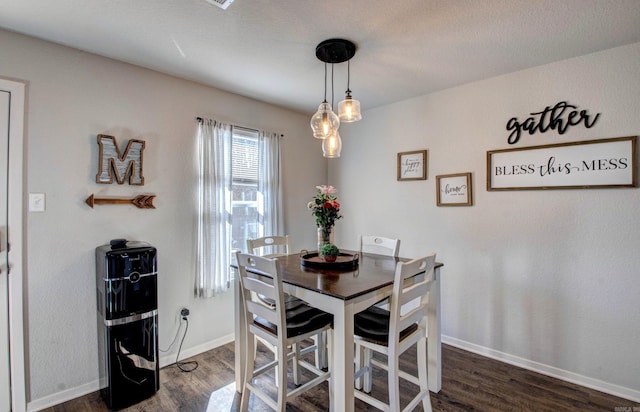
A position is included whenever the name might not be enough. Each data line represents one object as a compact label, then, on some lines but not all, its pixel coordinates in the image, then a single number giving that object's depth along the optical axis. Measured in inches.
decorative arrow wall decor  87.2
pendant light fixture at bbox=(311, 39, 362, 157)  82.7
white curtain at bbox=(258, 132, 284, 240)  128.6
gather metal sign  90.3
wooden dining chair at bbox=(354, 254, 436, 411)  63.9
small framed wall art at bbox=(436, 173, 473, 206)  112.2
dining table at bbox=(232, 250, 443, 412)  59.8
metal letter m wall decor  88.7
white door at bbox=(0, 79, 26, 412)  75.4
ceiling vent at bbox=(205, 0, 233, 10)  64.6
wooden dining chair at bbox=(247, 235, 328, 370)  95.8
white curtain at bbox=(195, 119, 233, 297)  109.0
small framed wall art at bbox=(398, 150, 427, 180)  123.4
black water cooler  78.8
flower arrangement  84.4
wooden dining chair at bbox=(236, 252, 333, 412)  66.5
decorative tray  80.9
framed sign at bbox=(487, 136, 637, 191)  84.4
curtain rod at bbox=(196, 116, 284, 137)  120.4
